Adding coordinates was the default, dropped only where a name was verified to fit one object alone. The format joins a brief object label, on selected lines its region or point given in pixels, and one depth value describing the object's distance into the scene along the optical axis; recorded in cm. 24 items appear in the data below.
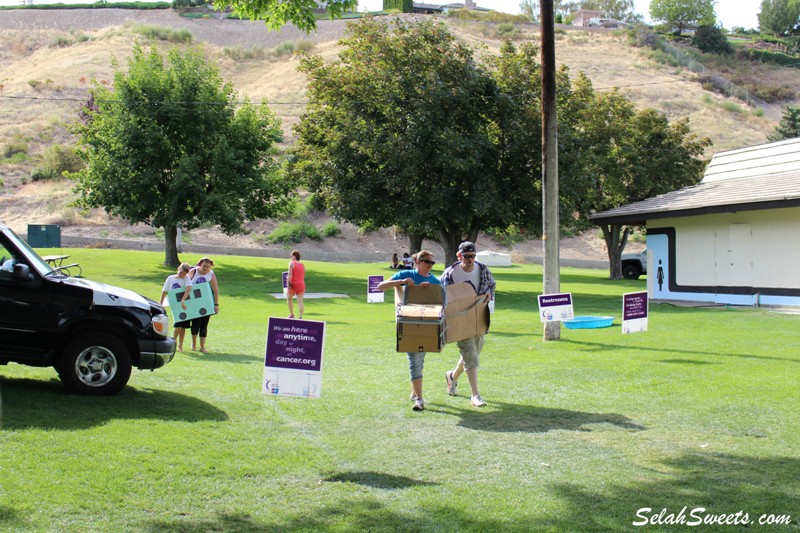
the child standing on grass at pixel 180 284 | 1514
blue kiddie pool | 2019
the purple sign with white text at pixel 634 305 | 1716
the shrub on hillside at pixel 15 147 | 7881
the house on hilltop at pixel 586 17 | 15538
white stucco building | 2462
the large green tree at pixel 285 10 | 1204
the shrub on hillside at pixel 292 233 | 6619
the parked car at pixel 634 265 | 4981
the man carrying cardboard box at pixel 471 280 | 1009
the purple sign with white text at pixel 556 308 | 1717
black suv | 943
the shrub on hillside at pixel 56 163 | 7138
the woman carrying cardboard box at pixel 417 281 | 952
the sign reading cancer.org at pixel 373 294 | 2738
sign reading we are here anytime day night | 838
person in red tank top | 2195
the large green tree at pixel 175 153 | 3856
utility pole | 1753
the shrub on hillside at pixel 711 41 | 13538
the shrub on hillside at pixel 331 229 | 7006
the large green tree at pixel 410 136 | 3141
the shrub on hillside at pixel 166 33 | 12056
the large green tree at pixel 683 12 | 15032
